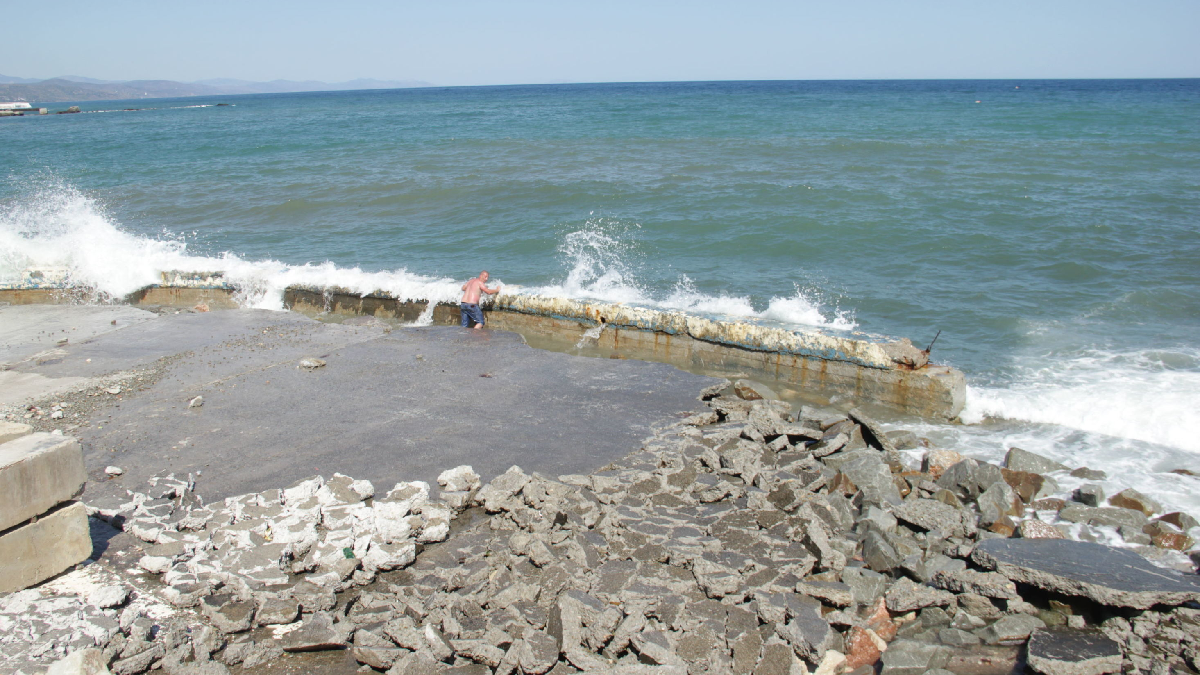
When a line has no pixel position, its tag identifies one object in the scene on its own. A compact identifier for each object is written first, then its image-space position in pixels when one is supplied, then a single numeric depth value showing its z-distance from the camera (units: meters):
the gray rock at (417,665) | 4.22
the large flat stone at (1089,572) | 4.77
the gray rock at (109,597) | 4.75
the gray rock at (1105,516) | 6.22
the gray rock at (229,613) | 4.65
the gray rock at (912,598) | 4.96
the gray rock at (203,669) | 4.25
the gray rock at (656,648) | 4.23
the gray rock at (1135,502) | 6.43
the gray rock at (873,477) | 6.38
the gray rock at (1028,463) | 7.18
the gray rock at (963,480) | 6.62
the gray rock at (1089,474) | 7.05
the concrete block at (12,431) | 5.09
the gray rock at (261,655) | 4.43
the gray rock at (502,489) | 5.91
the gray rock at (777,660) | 4.25
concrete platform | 6.95
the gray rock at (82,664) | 3.93
